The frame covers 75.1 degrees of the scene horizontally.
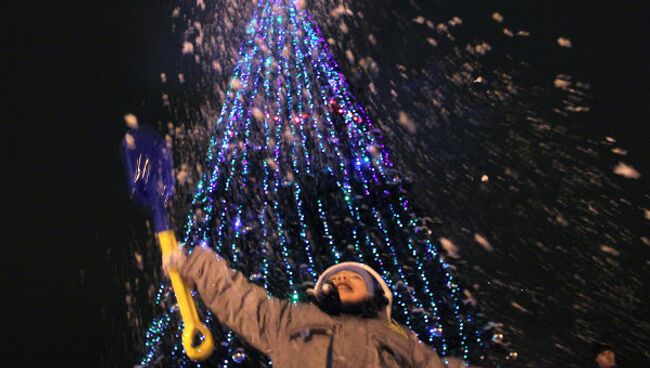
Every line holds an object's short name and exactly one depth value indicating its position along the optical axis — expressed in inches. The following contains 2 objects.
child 89.6
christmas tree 170.4
